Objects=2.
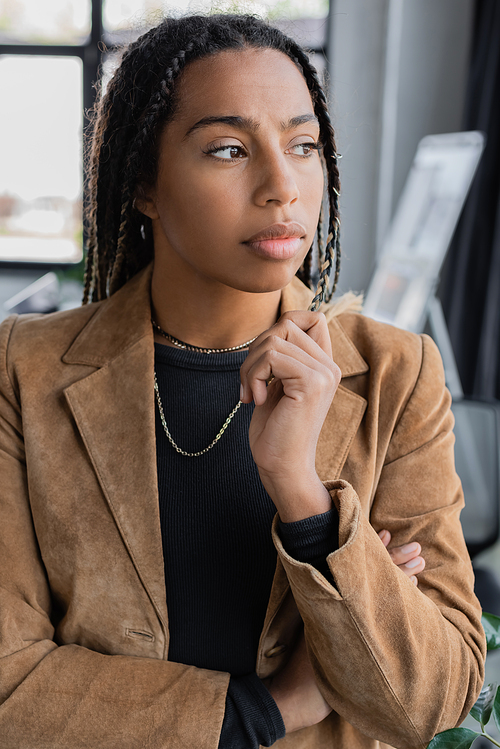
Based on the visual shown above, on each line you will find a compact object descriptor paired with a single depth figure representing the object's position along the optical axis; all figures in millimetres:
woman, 910
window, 5461
